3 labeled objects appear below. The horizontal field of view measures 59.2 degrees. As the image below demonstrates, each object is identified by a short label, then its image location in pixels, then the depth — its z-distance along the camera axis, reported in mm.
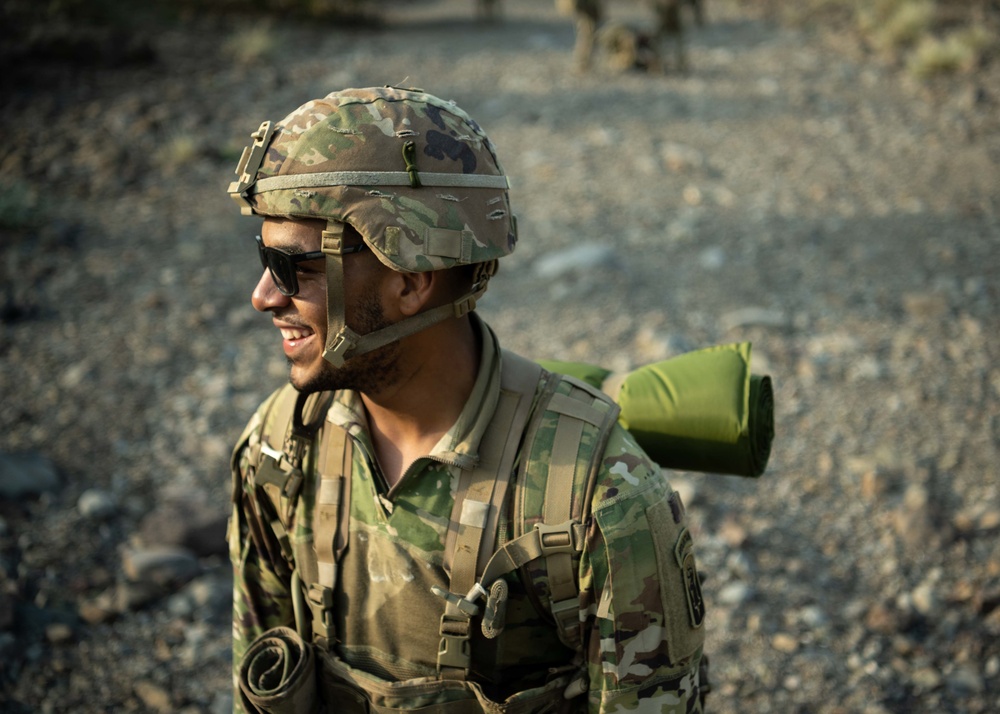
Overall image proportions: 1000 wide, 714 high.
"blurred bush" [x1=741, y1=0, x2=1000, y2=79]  10094
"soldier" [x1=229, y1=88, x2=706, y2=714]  2033
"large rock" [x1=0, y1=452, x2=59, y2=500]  4512
